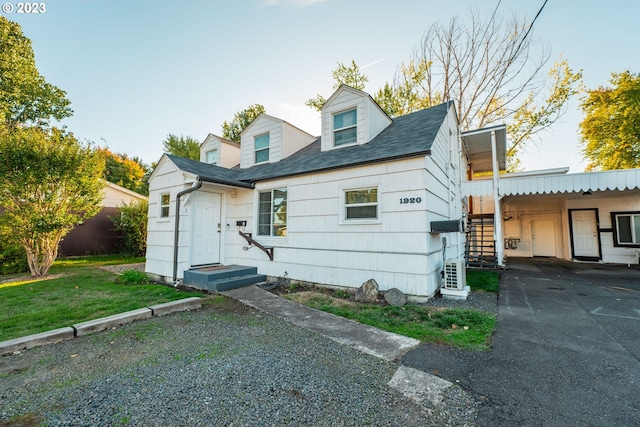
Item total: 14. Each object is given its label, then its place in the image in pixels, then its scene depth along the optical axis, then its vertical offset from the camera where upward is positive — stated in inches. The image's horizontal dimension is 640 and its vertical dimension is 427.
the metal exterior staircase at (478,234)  377.6 -7.1
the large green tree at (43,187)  312.7 +56.1
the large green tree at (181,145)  961.5 +316.2
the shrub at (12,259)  370.0 -39.8
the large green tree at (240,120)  1025.5 +432.3
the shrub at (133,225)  533.0 +12.3
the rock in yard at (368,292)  230.8 -54.6
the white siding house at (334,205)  234.1 +27.9
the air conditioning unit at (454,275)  240.1 -42.2
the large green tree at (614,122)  681.6 +292.7
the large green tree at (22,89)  613.5 +356.7
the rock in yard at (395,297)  217.3 -56.4
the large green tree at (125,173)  1053.2 +241.3
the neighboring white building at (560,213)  382.3 +30.8
